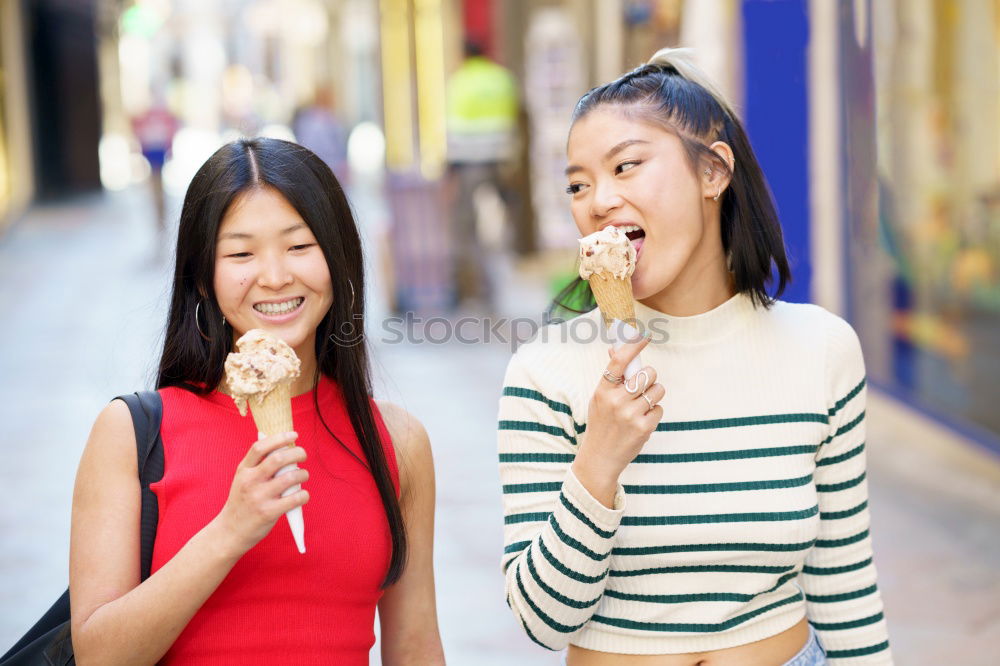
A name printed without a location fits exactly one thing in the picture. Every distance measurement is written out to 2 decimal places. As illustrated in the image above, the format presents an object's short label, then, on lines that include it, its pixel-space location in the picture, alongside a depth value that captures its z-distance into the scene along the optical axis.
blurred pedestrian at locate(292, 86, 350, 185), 30.37
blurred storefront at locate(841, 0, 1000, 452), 11.82
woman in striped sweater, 3.89
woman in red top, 3.63
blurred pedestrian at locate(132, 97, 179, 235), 29.70
